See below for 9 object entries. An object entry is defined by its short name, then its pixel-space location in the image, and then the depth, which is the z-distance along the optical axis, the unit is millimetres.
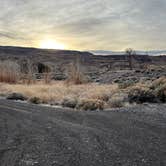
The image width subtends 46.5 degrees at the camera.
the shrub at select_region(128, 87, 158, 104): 8184
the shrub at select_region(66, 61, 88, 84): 14778
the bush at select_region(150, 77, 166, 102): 8206
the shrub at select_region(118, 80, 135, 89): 10859
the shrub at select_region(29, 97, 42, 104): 8800
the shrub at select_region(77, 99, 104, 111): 7355
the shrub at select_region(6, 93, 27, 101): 9592
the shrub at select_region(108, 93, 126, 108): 7608
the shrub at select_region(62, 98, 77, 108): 7876
